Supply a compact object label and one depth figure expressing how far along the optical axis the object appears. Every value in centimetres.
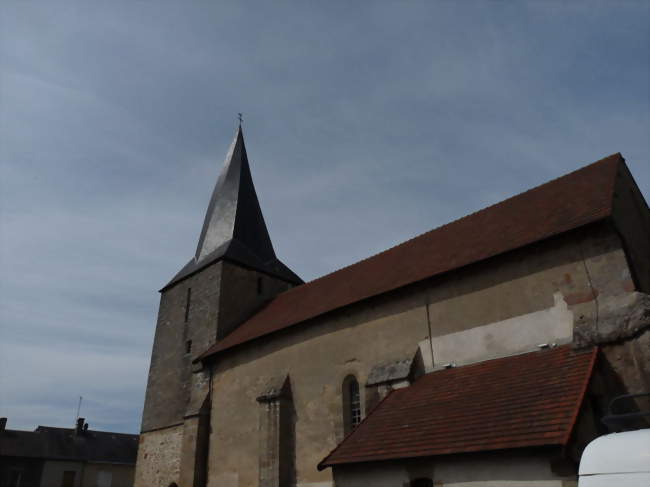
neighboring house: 3089
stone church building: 784
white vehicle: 466
